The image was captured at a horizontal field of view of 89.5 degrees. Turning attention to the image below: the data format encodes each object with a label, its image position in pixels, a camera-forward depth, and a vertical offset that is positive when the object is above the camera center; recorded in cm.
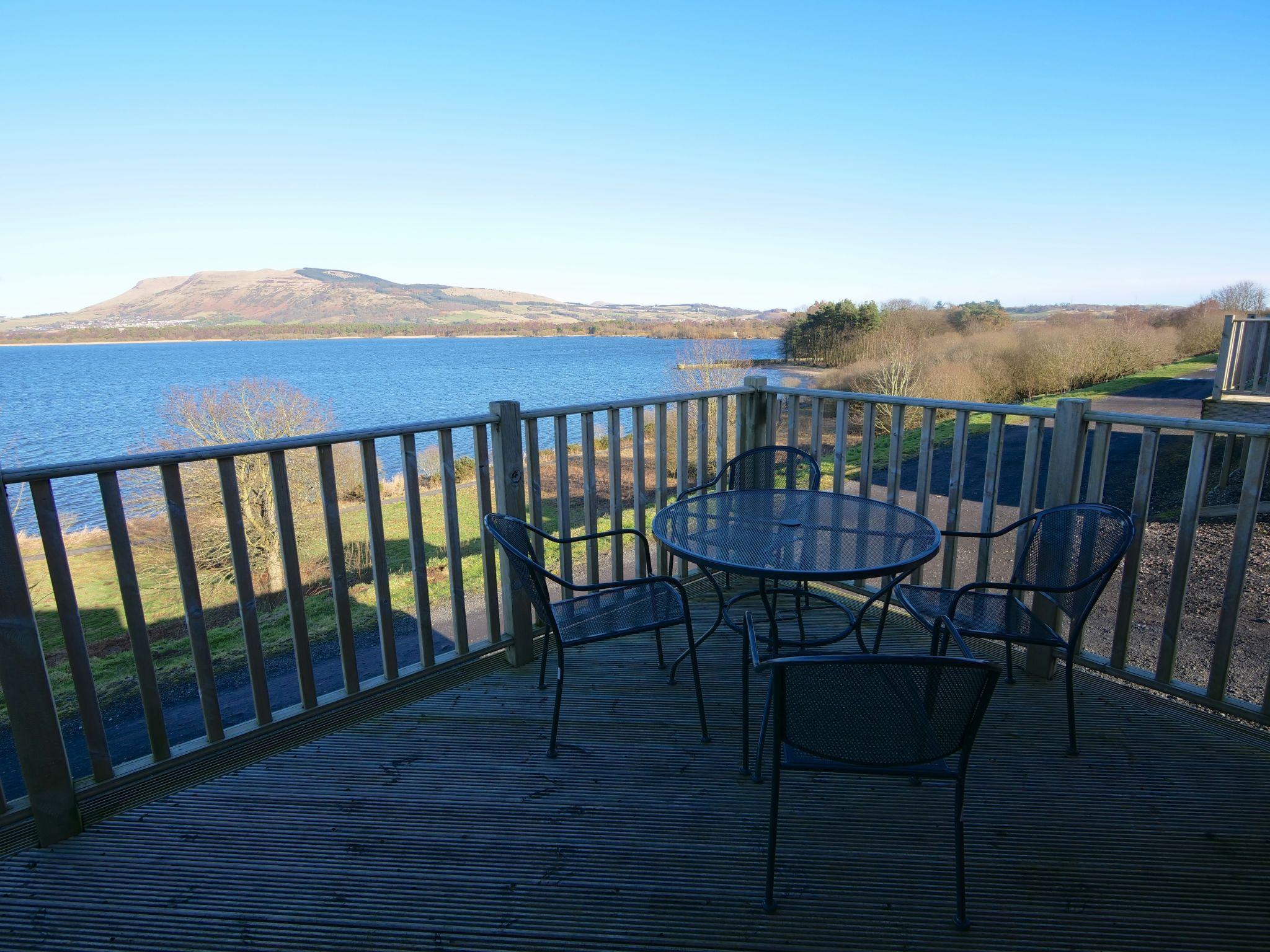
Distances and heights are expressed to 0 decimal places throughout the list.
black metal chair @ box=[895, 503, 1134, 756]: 204 -85
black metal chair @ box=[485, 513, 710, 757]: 203 -97
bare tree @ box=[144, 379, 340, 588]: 1139 -192
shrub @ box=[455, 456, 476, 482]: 1507 -320
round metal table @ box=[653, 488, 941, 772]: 198 -70
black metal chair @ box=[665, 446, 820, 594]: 336 -70
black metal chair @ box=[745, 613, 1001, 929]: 122 -76
